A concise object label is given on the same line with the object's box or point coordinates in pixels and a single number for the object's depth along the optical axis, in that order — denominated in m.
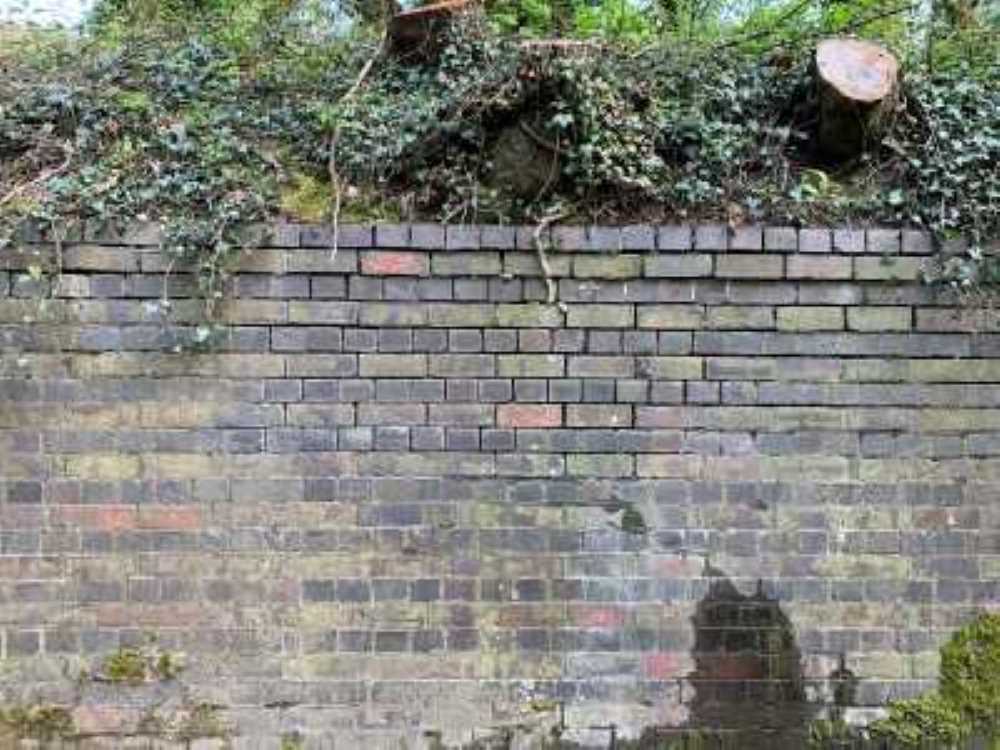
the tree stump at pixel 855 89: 4.30
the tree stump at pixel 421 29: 4.73
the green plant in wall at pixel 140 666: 4.15
